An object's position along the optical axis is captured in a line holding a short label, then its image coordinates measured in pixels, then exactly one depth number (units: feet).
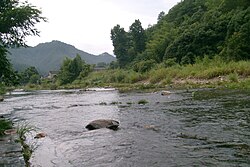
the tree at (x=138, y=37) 260.40
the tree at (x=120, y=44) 281.25
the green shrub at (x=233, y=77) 84.00
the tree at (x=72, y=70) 271.47
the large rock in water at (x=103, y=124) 36.30
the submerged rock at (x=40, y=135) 32.85
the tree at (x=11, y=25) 40.12
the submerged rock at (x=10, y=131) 34.01
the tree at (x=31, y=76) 349.80
